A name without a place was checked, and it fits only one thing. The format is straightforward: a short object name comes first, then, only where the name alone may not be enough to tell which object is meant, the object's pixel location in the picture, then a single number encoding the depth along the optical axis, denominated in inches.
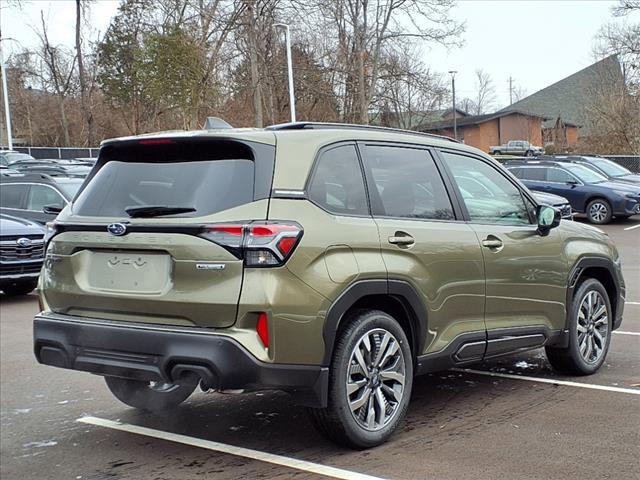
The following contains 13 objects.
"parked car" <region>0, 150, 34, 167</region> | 1245.7
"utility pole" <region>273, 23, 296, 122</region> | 1123.9
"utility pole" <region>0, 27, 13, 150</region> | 1412.4
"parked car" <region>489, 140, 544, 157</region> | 2055.9
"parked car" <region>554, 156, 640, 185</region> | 895.7
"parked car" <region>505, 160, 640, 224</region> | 801.6
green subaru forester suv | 153.3
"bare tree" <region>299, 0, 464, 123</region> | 1448.1
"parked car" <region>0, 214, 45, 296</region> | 421.7
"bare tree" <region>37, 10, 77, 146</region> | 1907.0
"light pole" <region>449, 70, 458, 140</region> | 2313.0
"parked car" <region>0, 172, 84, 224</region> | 526.6
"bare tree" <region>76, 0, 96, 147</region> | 1774.7
